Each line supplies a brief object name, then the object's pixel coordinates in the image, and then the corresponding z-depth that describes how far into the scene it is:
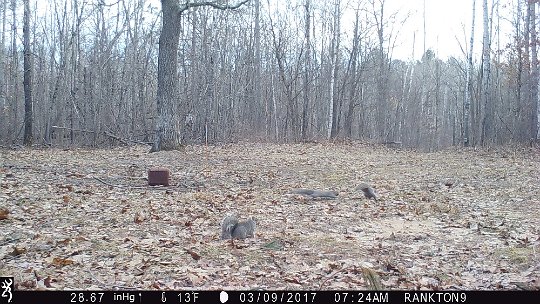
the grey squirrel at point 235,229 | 5.86
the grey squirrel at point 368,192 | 9.02
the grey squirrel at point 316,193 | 8.78
